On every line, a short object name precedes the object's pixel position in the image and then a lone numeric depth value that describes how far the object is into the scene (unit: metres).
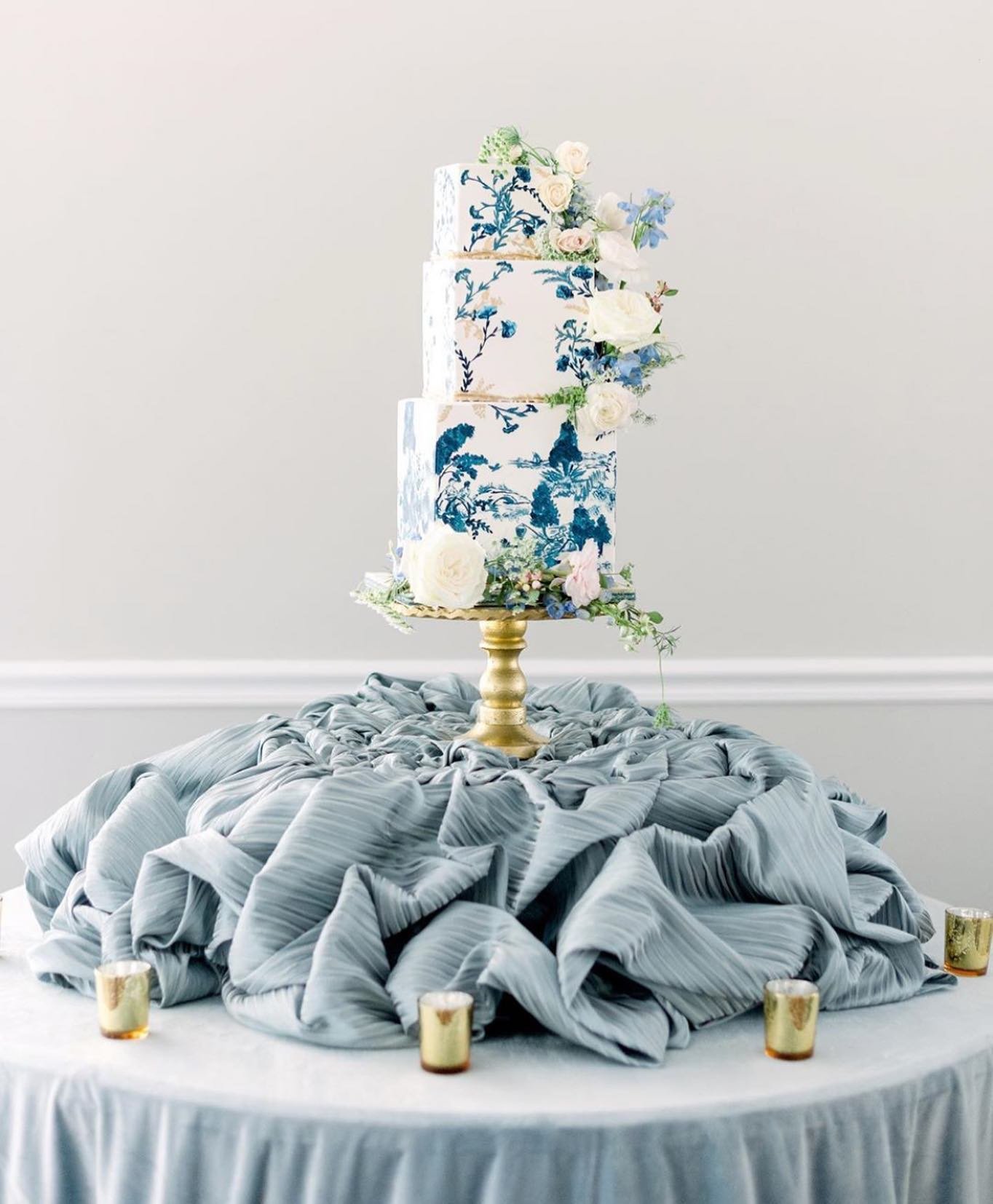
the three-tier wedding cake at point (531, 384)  1.63
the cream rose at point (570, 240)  1.64
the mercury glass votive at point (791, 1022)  1.23
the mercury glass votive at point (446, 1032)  1.17
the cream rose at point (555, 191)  1.63
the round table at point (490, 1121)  1.13
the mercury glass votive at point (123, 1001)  1.25
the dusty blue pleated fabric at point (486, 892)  1.26
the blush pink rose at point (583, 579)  1.61
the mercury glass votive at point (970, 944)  1.50
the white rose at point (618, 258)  1.66
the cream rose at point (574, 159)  1.66
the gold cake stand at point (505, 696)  1.71
